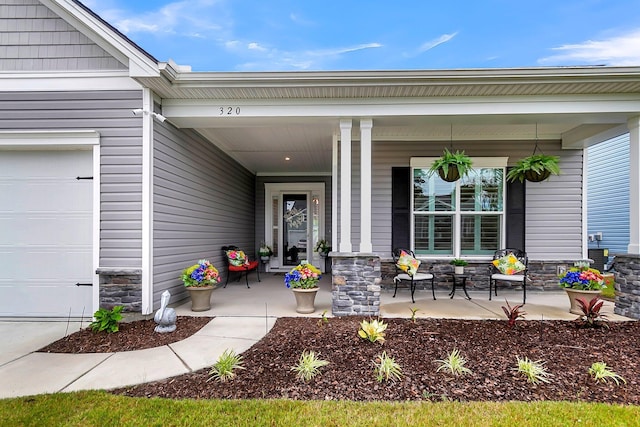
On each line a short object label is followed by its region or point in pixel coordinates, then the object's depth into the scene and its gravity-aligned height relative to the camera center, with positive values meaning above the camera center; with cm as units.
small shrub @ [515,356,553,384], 248 -123
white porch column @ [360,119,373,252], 420 +28
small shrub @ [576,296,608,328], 370 -115
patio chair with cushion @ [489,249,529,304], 494 -81
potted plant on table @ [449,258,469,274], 545 -82
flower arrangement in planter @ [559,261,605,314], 426 -89
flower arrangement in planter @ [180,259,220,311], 429 -93
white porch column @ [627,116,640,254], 424 +44
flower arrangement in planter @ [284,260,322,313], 423 -94
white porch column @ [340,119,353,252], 421 +24
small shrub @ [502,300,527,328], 360 -113
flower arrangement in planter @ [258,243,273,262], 830 -97
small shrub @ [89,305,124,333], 356 -119
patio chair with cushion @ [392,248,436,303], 493 -83
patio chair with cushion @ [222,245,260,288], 597 -86
